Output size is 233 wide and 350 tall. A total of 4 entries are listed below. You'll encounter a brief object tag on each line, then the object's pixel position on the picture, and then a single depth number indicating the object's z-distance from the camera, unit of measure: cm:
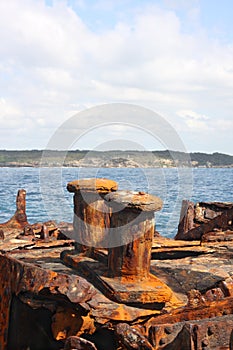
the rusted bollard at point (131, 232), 467
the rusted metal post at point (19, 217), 1341
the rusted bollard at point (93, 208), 589
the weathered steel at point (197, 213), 1188
